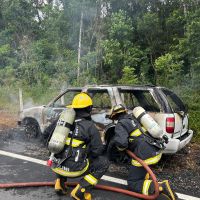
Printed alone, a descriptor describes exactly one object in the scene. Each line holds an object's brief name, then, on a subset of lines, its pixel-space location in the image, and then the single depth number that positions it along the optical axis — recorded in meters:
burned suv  5.88
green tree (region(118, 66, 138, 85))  15.31
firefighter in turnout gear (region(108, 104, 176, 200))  4.48
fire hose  4.26
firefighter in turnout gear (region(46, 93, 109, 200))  4.32
